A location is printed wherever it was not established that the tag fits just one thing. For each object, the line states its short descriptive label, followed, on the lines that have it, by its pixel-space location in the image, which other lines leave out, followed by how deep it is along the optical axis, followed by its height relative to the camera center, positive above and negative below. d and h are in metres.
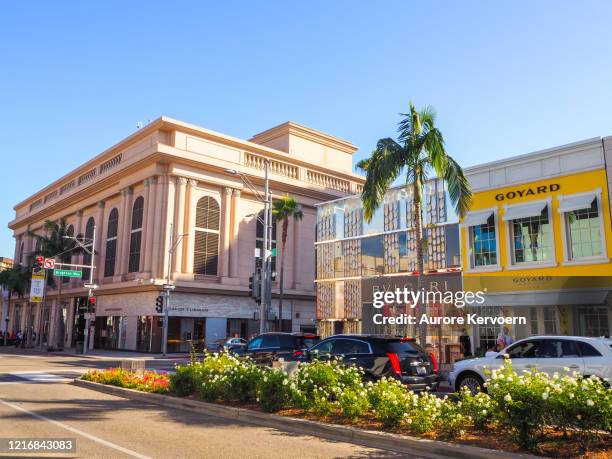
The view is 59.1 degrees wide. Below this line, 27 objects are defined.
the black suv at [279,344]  17.98 -0.61
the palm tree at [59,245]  50.84 +7.47
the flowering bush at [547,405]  6.74 -0.99
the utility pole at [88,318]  39.44 +0.47
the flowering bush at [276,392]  10.31 -1.25
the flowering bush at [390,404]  8.62 -1.24
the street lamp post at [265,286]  23.62 +1.76
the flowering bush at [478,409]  7.82 -1.19
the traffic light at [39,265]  34.46 +3.86
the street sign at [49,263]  38.09 +4.31
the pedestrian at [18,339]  55.96 -1.47
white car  11.00 -0.66
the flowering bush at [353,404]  9.22 -1.32
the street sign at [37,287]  39.38 +2.76
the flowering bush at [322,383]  9.87 -1.07
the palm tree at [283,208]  43.47 +9.42
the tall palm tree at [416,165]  18.69 +5.66
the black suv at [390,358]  12.12 -0.71
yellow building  19.59 +3.34
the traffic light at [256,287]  23.66 +1.69
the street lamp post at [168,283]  38.09 +3.07
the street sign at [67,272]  39.28 +3.78
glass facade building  24.52 +3.73
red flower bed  13.88 -1.51
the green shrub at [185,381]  12.74 -1.30
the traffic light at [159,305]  37.00 +1.39
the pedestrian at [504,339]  19.20 -0.41
